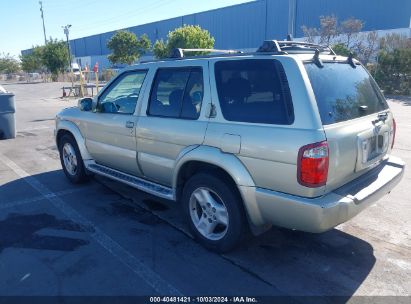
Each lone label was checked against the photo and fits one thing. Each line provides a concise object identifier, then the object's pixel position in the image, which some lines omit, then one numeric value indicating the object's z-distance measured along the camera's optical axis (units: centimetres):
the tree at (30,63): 5825
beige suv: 292
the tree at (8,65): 7011
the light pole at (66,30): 2621
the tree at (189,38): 2747
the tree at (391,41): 2317
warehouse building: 3544
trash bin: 966
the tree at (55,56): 4006
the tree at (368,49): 2644
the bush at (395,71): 1983
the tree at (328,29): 2831
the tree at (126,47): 4206
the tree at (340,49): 2283
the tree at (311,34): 3045
